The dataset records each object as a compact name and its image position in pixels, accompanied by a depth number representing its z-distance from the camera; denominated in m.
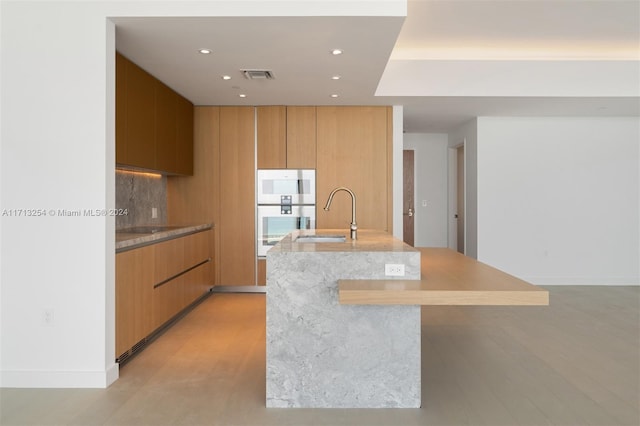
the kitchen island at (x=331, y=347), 2.51
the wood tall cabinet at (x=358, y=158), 5.57
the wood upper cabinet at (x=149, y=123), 3.58
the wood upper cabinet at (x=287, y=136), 5.57
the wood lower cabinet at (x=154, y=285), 3.16
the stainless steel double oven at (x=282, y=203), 5.62
